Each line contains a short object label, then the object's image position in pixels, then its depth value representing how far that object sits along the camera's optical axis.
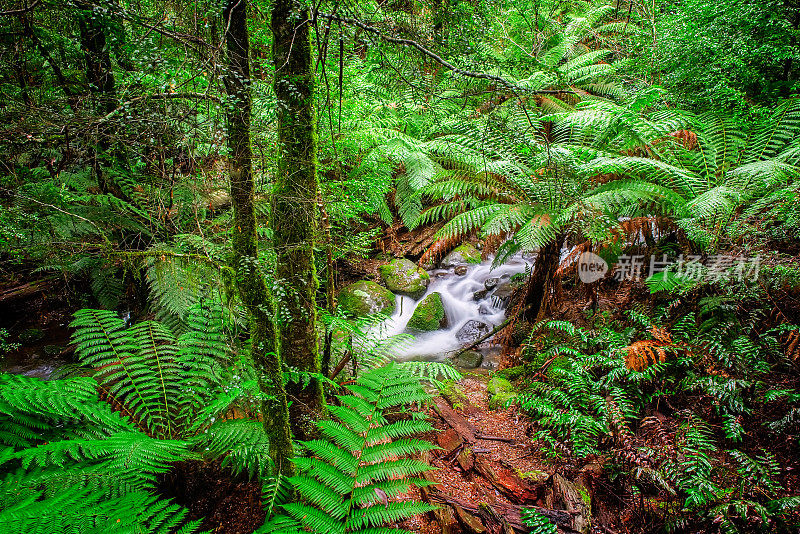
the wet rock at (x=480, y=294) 6.17
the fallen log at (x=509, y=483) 2.43
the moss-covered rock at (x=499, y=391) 3.59
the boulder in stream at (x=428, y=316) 5.72
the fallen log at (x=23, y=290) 4.81
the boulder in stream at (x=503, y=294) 5.89
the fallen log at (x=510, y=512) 2.11
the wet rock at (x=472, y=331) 5.48
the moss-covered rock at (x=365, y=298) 5.62
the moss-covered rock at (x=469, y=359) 4.74
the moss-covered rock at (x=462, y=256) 7.08
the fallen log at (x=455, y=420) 3.10
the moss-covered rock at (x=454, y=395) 3.56
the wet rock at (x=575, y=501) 2.11
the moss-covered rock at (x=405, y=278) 6.33
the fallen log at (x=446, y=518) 2.02
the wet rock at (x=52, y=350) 4.42
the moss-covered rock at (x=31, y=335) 4.64
